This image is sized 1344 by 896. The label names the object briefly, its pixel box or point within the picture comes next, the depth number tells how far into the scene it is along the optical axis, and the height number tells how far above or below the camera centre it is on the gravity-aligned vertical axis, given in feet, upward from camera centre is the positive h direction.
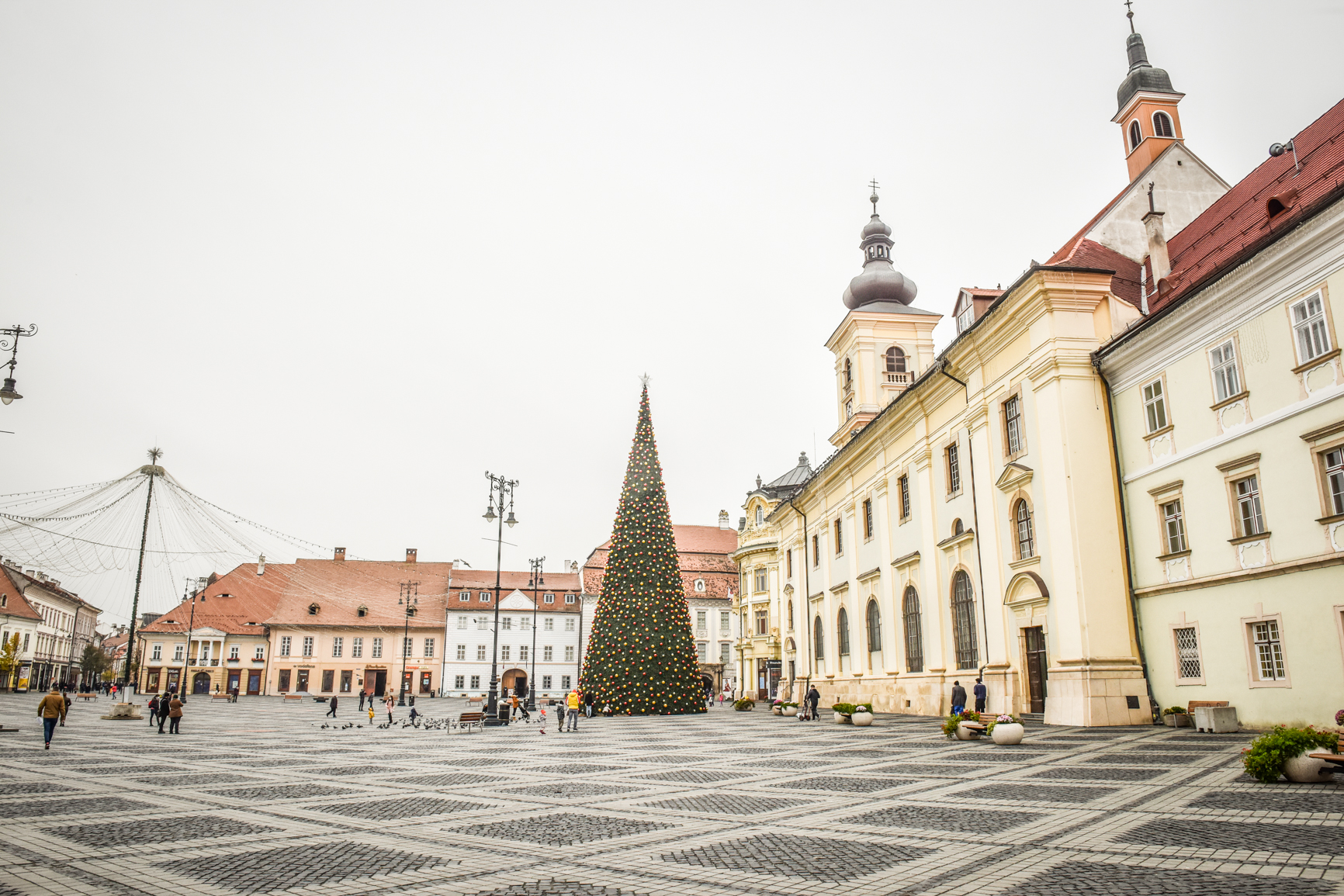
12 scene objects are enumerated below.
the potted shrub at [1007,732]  58.34 -5.82
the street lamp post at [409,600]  251.52 +13.68
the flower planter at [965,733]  64.03 -6.43
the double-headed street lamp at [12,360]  55.36 +18.46
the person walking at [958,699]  78.34 -4.89
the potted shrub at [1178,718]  64.80 -5.45
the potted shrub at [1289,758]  34.24 -4.44
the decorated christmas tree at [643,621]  131.34 +3.37
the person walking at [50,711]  62.85 -4.51
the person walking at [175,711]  82.79 -5.98
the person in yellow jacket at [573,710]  95.14 -6.92
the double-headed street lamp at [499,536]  104.32 +12.82
